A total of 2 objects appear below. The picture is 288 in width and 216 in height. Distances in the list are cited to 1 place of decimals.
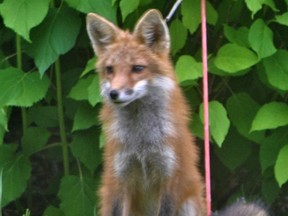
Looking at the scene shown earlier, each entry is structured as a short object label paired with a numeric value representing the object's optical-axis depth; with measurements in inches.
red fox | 481.1
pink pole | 479.8
